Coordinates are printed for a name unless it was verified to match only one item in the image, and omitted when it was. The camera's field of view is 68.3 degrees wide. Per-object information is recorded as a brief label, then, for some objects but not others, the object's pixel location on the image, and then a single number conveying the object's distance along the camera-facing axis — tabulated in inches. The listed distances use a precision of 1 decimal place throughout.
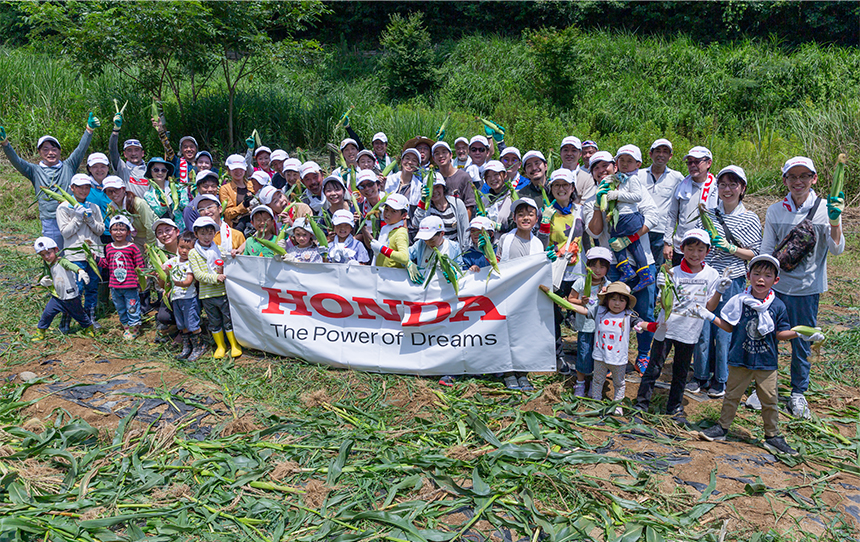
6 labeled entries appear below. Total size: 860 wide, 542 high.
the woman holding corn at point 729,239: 202.8
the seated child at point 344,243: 236.1
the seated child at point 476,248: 214.2
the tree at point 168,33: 434.6
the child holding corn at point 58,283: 251.8
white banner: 219.0
